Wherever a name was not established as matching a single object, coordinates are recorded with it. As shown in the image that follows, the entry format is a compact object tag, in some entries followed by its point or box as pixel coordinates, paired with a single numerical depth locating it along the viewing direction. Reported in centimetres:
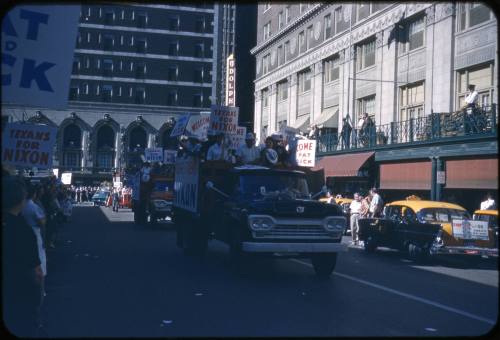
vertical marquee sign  5575
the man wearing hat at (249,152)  1426
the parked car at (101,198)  5772
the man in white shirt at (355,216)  2116
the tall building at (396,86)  2597
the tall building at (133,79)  6850
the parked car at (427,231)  1456
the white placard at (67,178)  5166
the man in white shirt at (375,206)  2086
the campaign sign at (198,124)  1934
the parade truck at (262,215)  1130
